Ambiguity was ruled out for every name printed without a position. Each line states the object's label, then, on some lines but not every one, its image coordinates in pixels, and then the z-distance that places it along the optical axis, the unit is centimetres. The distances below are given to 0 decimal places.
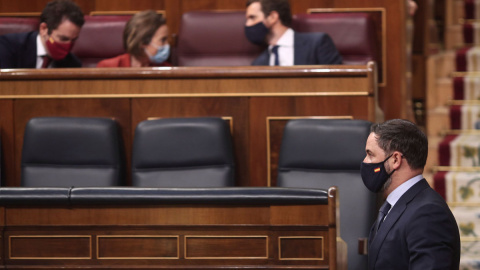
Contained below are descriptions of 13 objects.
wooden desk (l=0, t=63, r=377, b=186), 1862
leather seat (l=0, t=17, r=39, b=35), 1992
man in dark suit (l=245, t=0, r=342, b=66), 1932
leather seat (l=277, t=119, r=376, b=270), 1812
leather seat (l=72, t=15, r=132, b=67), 1987
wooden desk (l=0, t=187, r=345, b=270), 1744
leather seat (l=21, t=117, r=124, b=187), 1854
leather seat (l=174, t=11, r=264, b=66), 1977
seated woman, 1934
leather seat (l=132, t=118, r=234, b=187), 1844
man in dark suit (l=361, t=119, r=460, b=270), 1644
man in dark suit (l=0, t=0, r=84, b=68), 1929
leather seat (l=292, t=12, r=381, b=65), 1962
